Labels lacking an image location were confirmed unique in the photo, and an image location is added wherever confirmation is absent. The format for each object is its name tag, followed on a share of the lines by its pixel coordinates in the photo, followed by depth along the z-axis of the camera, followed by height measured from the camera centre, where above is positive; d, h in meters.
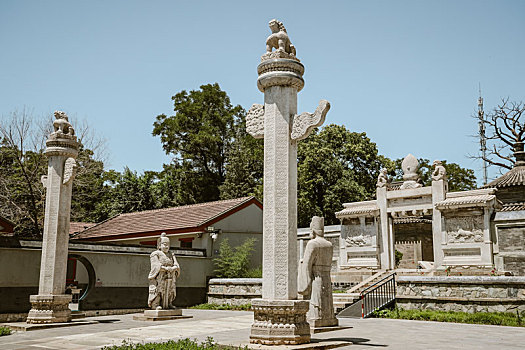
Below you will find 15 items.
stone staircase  14.58 -1.07
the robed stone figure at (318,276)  9.83 -0.30
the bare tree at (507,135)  31.16 +8.59
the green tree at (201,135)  37.81 +10.08
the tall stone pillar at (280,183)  7.25 +1.28
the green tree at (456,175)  41.31 +7.72
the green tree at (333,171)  30.00 +5.91
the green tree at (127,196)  33.88 +4.63
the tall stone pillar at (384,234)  19.52 +1.17
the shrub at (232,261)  20.05 +0.00
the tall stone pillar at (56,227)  12.06 +0.84
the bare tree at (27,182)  22.66 +3.94
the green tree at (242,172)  34.41 +6.46
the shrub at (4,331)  10.70 -1.62
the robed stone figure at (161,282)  14.06 -0.64
